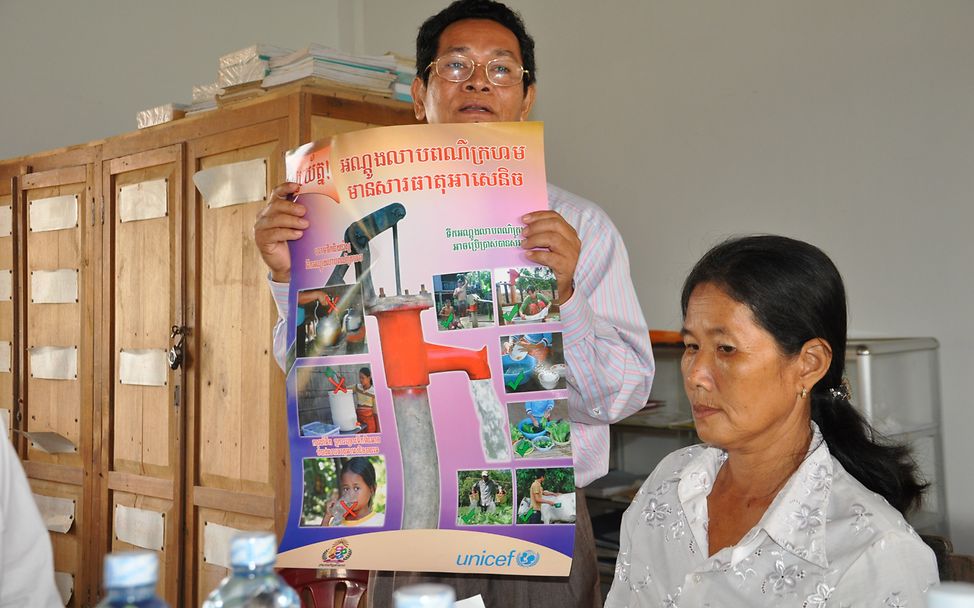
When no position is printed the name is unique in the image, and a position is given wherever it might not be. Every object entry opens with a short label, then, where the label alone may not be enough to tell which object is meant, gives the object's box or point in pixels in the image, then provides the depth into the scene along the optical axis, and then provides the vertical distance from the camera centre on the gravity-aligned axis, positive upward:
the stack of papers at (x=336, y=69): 3.02 +0.93
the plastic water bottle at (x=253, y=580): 0.71 -0.20
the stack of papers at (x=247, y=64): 3.19 +0.99
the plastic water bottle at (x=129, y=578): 0.67 -0.18
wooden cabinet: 3.16 +0.02
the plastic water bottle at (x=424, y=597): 0.63 -0.18
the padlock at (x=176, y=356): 3.46 -0.06
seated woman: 1.34 -0.21
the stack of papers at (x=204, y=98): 3.50 +0.96
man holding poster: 1.65 +0.12
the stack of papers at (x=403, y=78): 3.28 +0.95
